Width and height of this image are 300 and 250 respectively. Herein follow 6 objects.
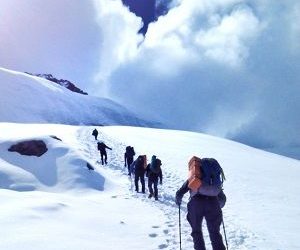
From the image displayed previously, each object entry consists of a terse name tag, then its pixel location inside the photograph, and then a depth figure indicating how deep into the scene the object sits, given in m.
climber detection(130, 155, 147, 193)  12.66
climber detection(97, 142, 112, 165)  17.17
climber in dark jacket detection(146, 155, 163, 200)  11.75
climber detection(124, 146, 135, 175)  15.68
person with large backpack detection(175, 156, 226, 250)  4.91
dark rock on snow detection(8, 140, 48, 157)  15.99
